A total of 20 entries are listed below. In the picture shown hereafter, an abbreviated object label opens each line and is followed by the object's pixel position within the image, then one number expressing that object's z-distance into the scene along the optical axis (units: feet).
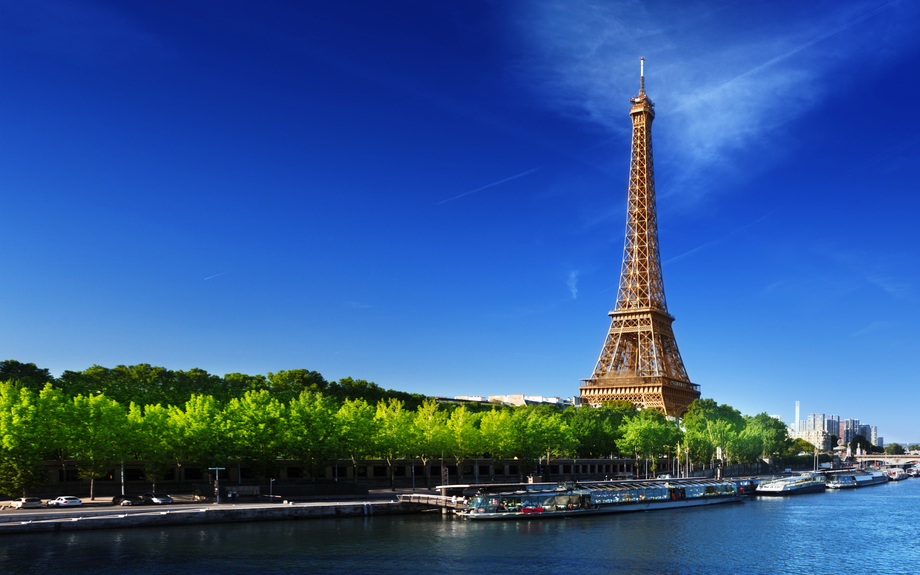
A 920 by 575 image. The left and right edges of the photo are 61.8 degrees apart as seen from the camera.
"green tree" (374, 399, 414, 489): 320.15
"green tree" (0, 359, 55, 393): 380.21
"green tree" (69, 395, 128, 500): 251.80
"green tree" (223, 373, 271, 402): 386.85
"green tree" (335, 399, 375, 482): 301.22
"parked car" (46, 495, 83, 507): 231.09
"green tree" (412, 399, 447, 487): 335.47
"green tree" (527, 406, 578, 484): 374.43
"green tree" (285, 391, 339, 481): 286.46
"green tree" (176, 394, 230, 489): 269.23
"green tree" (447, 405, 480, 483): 348.79
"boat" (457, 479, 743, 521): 261.85
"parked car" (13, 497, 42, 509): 225.54
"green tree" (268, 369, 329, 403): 435.53
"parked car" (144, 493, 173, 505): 247.91
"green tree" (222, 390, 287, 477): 276.00
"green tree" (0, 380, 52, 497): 239.50
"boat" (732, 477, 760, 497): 394.83
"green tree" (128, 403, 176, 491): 264.52
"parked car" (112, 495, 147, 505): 243.40
